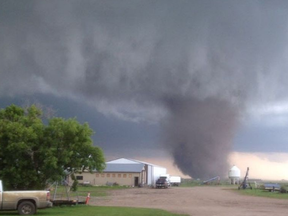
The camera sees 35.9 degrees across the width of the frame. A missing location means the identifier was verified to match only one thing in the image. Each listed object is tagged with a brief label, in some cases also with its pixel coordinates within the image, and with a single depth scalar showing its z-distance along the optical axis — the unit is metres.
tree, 31.47
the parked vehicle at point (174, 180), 103.52
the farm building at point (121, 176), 91.91
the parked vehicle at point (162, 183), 81.31
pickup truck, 25.47
